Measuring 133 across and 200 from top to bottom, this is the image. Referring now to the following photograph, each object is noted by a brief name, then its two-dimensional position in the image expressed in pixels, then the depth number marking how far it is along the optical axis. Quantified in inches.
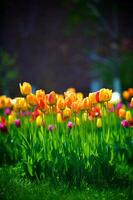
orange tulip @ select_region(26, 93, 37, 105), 206.8
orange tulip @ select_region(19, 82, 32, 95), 209.3
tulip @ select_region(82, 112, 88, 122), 214.9
